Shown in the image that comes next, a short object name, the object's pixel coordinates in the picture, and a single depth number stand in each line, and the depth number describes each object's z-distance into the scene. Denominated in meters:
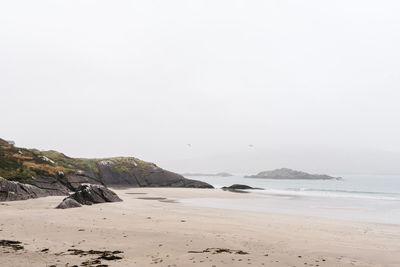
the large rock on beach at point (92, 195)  25.64
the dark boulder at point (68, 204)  21.65
